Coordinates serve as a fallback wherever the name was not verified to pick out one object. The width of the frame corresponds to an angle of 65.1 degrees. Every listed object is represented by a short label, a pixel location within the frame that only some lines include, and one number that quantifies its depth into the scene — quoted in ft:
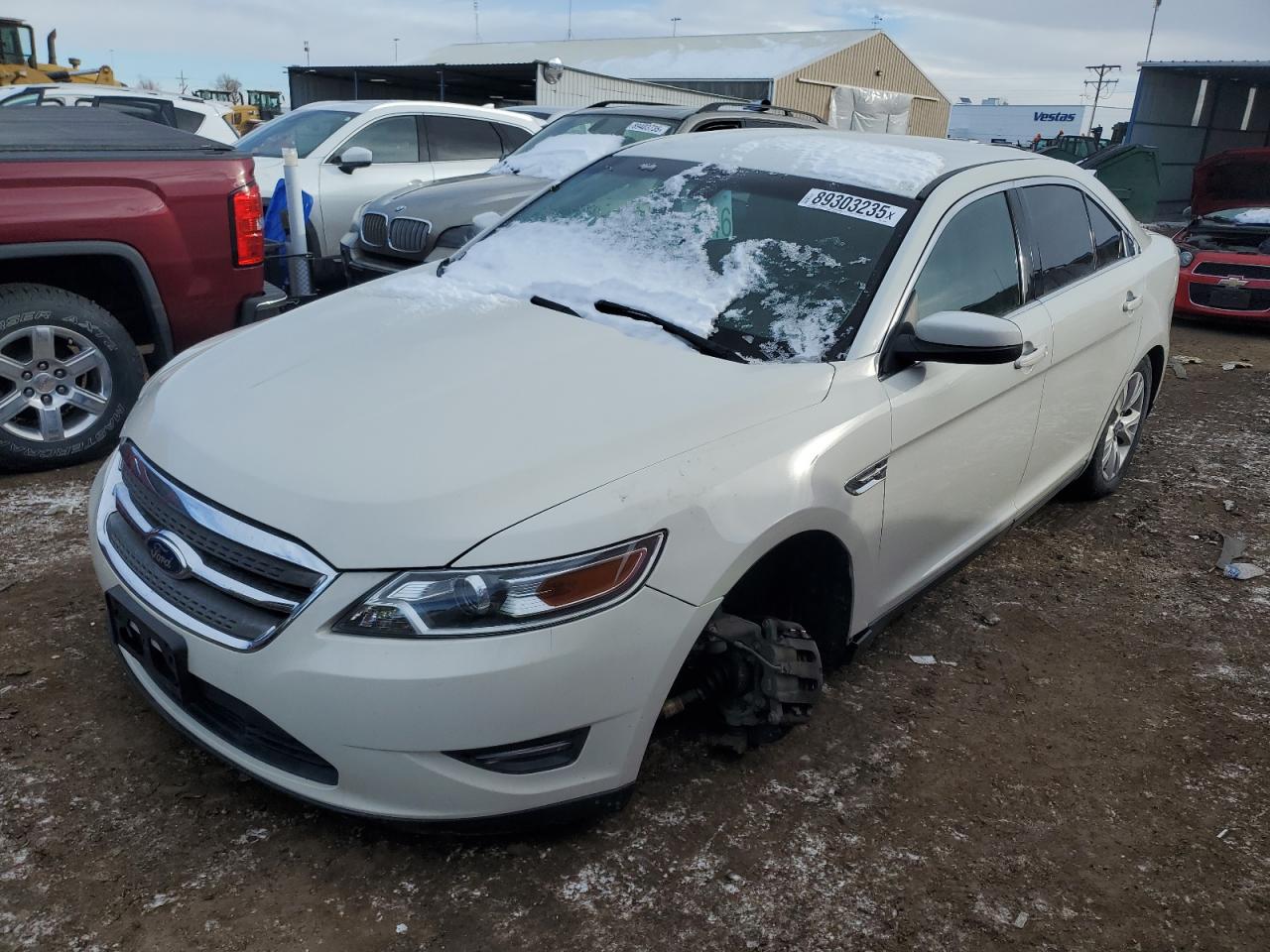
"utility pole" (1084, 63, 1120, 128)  230.48
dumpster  52.16
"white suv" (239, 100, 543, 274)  26.86
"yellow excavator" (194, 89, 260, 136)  81.97
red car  31.32
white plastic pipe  19.94
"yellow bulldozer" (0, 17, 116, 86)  57.47
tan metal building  85.81
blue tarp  24.89
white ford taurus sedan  6.66
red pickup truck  13.60
